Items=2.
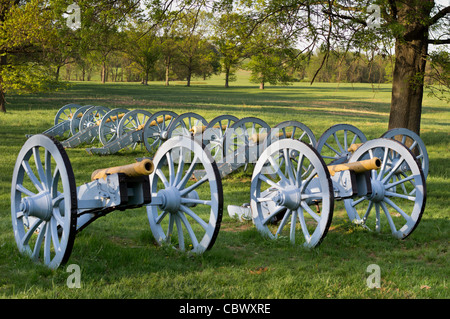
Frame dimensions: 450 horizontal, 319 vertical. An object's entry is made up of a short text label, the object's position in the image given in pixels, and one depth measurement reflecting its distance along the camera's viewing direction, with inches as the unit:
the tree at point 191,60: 2728.8
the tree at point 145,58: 2351.3
